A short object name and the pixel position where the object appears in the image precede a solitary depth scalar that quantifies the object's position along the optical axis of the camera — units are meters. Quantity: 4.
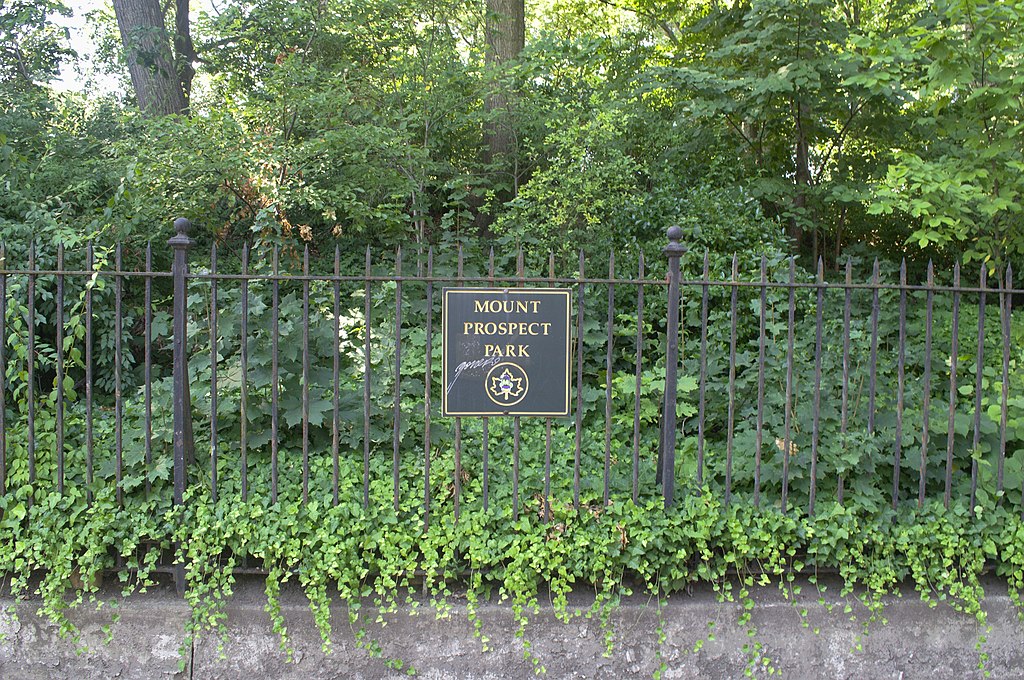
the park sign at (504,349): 3.89
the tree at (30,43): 8.25
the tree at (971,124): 4.50
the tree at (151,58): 8.48
